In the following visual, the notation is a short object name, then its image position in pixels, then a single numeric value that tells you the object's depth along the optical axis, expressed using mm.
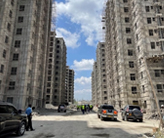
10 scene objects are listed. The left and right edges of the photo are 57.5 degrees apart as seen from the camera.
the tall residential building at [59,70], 76500
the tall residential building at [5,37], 30312
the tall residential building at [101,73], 81438
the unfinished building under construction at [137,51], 31609
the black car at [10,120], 7328
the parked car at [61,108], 36053
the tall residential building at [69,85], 118875
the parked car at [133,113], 17641
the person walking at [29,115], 10530
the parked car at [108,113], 17547
